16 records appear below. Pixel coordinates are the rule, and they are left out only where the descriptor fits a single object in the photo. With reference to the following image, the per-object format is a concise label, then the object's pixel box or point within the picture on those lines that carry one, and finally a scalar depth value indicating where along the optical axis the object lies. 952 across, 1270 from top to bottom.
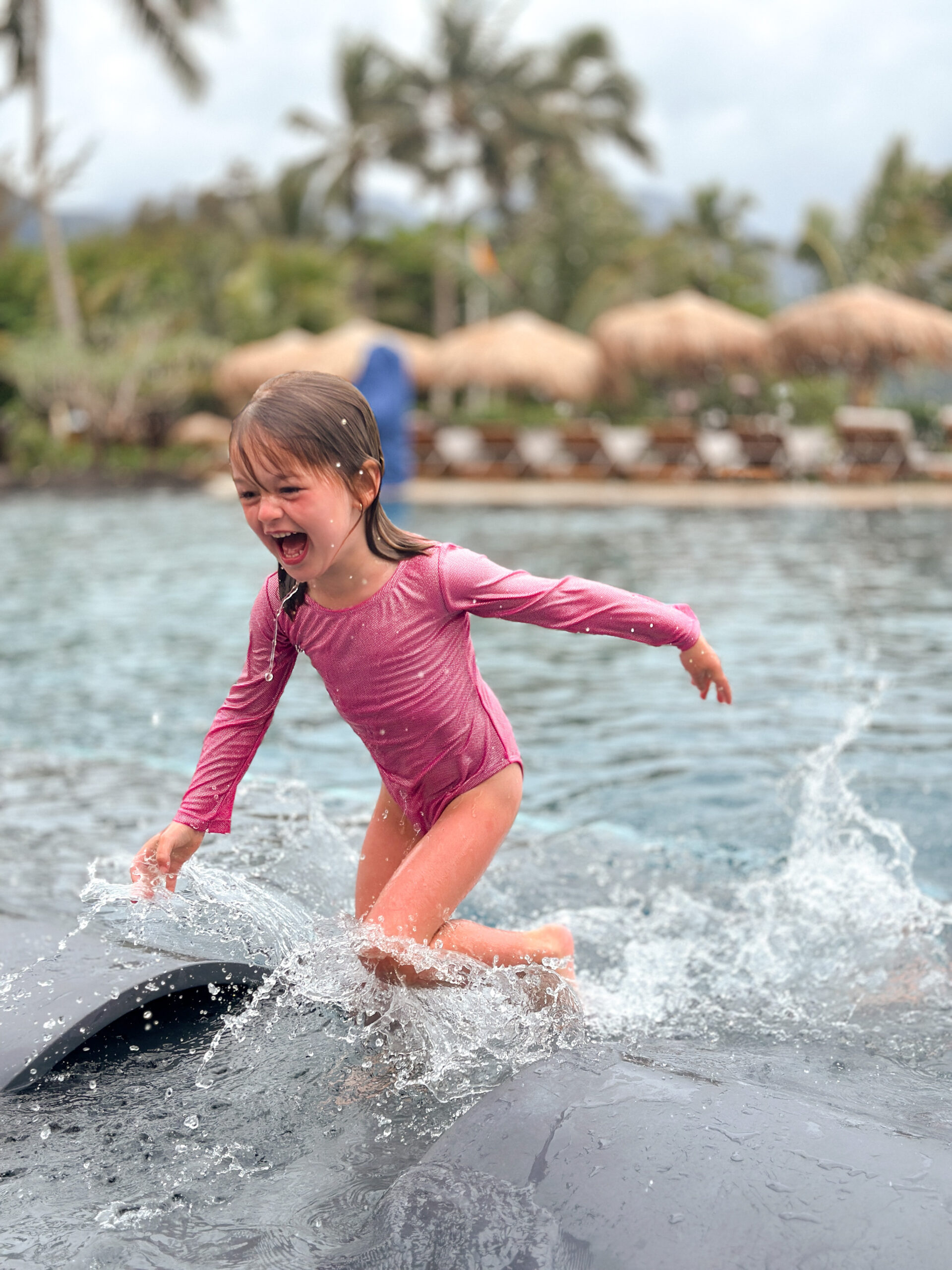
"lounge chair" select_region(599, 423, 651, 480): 21.59
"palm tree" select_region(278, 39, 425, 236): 40.72
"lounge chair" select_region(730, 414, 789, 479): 20.84
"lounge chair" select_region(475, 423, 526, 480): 22.20
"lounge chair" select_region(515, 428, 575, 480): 22.11
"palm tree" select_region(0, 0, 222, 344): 27.83
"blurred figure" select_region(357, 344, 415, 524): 9.80
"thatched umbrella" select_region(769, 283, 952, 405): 22.02
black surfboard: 2.58
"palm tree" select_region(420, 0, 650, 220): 40.31
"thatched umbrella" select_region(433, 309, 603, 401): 24.30
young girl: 2.41
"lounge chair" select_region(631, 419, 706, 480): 21.19
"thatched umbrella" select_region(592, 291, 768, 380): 23.53
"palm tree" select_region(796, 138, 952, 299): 37.00
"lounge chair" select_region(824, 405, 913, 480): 20.38
